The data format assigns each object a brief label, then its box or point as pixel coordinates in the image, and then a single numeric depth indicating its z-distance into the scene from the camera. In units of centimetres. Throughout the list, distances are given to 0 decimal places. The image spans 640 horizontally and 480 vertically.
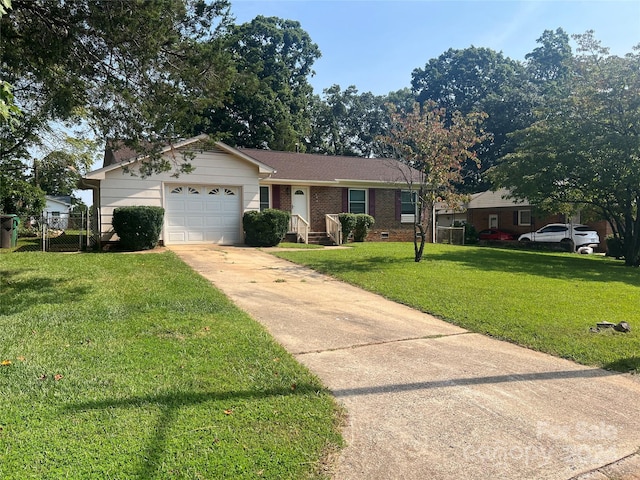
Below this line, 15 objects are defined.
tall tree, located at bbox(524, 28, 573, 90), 4775
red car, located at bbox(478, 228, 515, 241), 3100
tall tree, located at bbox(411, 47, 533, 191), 4203
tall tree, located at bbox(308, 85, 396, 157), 4688
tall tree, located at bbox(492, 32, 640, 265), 1440
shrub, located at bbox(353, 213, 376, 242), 1998
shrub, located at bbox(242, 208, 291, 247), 1573
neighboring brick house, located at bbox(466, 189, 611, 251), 3055
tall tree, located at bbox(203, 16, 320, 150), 3484
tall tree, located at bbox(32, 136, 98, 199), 2466
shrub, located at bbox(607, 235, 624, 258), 1958
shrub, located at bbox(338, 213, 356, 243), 1930
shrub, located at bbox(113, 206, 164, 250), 1358
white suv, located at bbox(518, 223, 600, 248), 2528
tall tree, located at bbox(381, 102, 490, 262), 1234
